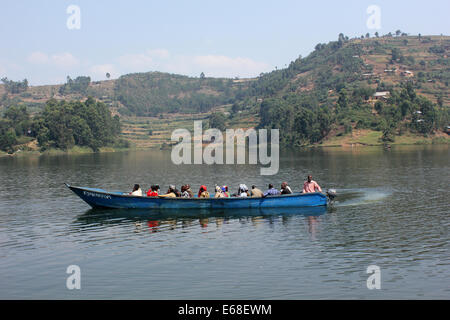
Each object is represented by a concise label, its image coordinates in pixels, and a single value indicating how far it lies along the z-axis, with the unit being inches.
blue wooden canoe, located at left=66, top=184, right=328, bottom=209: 1665.8
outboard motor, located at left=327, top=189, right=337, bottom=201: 1717.8
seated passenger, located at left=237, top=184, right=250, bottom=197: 1725.8
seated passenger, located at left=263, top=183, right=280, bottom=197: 1694.1
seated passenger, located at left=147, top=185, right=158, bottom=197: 1734.0
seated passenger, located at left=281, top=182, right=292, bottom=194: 1718.8
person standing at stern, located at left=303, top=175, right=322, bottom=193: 1745.8
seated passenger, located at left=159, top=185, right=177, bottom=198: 1688.2
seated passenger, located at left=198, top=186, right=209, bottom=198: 1720.0
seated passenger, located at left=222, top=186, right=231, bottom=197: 1770.2
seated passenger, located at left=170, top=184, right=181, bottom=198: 1729.2
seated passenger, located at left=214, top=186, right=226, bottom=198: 1717.5
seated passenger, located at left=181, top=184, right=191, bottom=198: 1733.5
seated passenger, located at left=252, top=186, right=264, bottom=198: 1707.7
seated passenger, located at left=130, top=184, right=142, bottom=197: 1745.8
